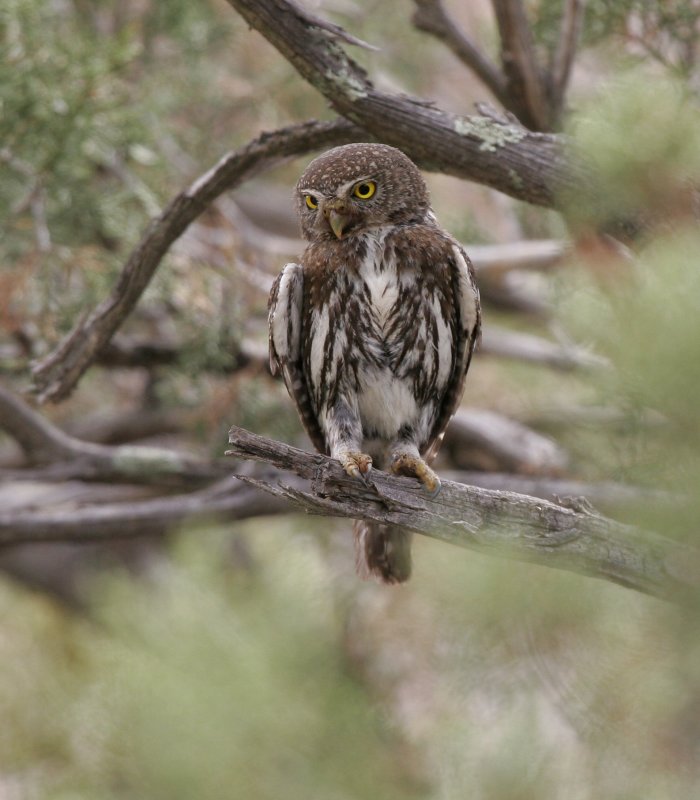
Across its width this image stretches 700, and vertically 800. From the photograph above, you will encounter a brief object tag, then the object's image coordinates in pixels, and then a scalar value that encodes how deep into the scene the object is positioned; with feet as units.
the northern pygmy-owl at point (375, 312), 22.03
